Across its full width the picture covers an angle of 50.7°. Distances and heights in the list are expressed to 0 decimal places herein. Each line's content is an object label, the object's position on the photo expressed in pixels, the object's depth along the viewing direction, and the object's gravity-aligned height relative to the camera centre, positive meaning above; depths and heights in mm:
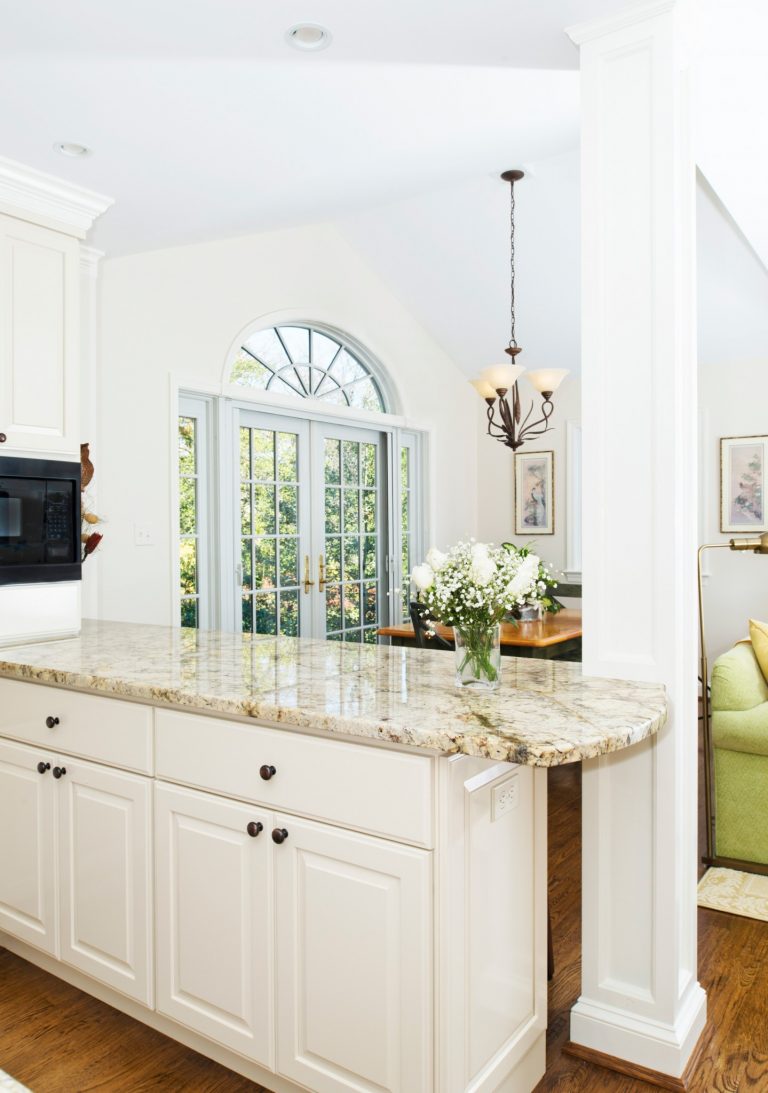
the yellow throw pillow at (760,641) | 3385 -427
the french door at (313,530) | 4812 +73
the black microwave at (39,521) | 2549 +66
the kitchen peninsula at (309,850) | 1547 -685
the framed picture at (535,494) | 6363 +371
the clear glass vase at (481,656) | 1864 -268
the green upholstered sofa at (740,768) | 2998 -852
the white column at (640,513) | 1872 +64
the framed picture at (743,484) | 5570 +388
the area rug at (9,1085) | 797 -542
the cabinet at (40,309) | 2551 +756
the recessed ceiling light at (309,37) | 1942 +1230
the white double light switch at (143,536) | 3959 +25
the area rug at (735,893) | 2750 -1250
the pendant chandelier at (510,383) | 4285 +858
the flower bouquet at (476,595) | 1816 -125
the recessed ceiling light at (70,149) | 2410 +1181
